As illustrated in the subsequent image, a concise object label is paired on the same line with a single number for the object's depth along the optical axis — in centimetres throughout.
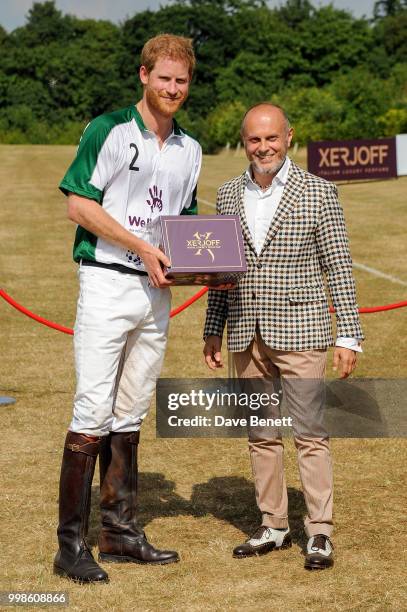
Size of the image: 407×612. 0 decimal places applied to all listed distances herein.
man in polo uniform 483
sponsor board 3083
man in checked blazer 503
